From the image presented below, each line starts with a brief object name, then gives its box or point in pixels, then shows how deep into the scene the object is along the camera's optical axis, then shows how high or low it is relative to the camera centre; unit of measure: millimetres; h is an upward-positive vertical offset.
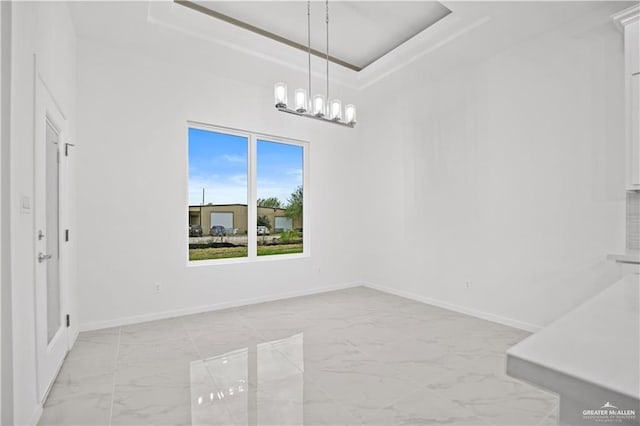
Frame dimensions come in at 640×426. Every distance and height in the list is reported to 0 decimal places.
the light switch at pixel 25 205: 1773 +40
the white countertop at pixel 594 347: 472 -232
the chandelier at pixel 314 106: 3191 +1113
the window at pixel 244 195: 4395 +249
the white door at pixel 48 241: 2047 -210
